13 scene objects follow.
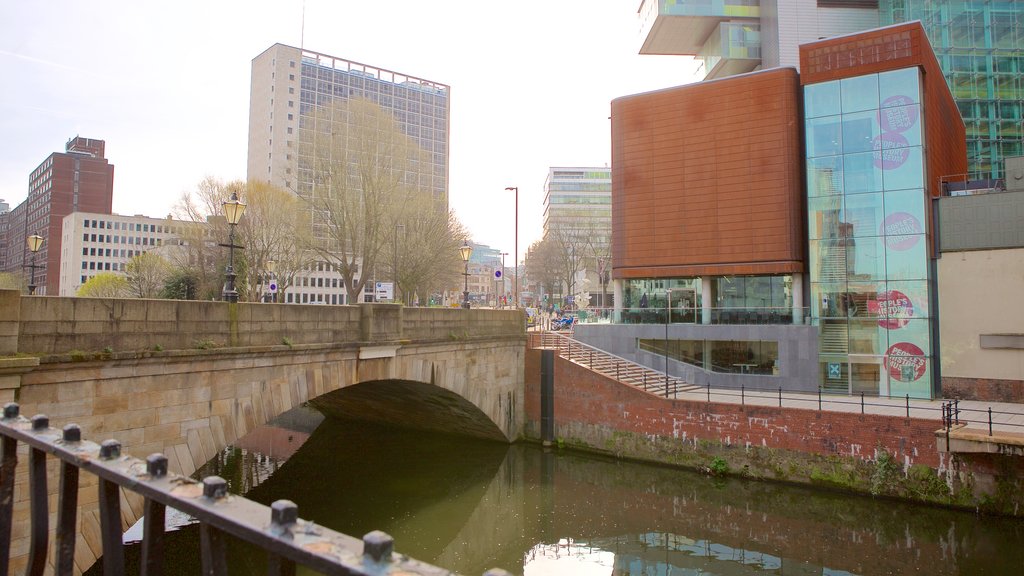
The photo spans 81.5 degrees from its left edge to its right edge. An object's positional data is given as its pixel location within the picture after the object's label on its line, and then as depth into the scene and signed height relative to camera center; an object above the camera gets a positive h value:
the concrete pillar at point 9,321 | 8.10 -0.18
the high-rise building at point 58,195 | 97.31 +19.57
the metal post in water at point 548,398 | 23.98 -3.54
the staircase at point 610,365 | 24.32 -2.40
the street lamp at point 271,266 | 35.65 +2.60
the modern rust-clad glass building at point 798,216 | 23.92 +4.39
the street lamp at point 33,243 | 18.96 +2.11
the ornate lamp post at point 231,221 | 11.77 +1.82
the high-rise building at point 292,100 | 84.62 +31.30
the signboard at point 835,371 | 24.72 -2.45
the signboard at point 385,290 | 31.61 +1.07
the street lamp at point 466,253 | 22.67 +2.32
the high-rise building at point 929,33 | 35.88 +18.28
